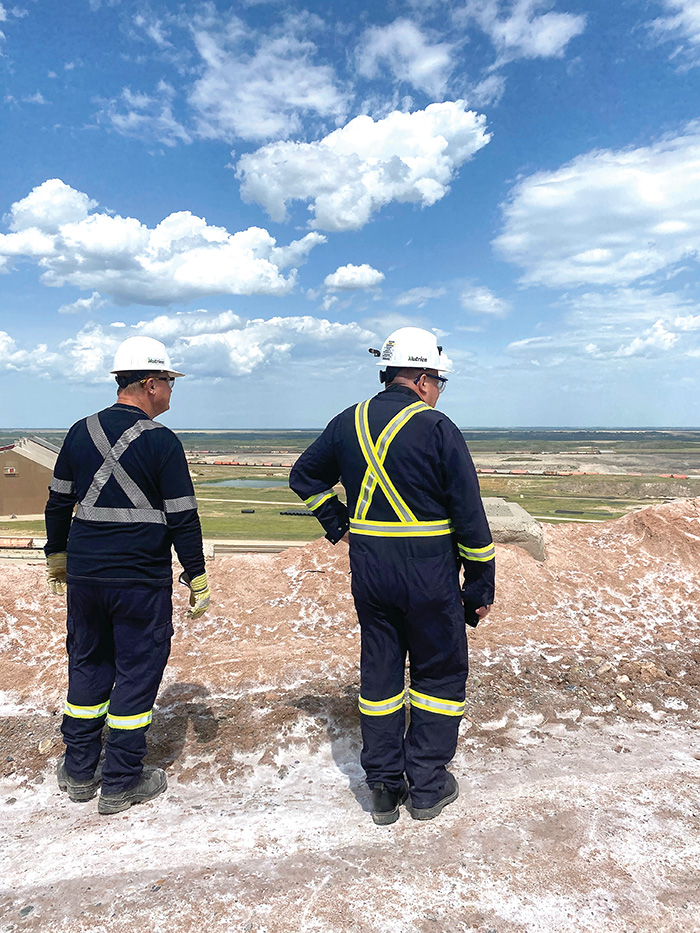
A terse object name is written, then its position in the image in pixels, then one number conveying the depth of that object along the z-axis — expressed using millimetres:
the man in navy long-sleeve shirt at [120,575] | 3473
